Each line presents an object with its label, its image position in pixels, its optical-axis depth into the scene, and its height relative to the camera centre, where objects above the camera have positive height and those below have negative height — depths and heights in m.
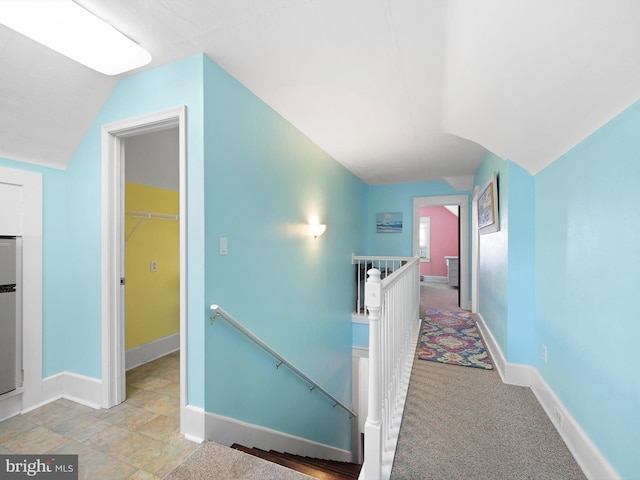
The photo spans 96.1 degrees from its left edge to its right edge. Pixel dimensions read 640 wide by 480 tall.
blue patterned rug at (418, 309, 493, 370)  2.93 -1.22
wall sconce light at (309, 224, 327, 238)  3.29 +0.12
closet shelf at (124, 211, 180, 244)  2.86 +0.24
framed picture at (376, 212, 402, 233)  5.59 +0.36
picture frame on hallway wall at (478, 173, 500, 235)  2.90 +0.37
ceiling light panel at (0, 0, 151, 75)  1.31 +1.04
